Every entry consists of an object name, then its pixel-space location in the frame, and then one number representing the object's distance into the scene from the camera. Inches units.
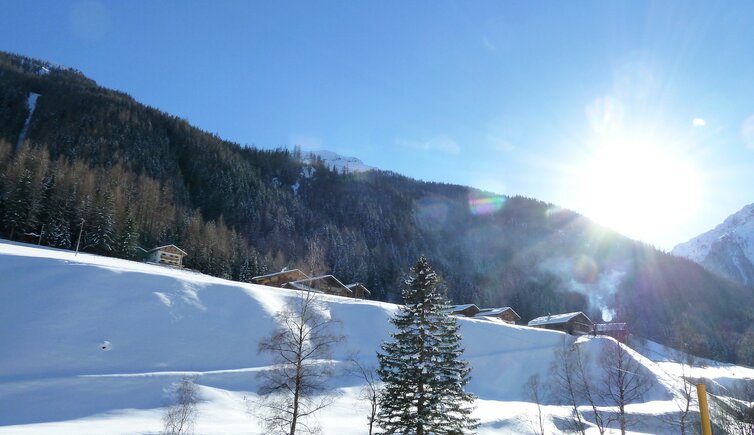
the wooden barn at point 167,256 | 2564.0
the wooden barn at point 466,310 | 2834.6
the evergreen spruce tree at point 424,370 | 737.6
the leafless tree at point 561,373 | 1605.6
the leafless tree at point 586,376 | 1555.6
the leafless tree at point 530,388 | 1572.3
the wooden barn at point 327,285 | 2350.8
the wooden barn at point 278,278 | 2554.1
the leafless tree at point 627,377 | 1653.8
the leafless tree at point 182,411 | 838.5
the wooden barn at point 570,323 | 2701.8
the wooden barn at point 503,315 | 2892.5
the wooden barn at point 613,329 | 2566.2
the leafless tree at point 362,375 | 1282.0
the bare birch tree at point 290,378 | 730.2
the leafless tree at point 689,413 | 1203.9
